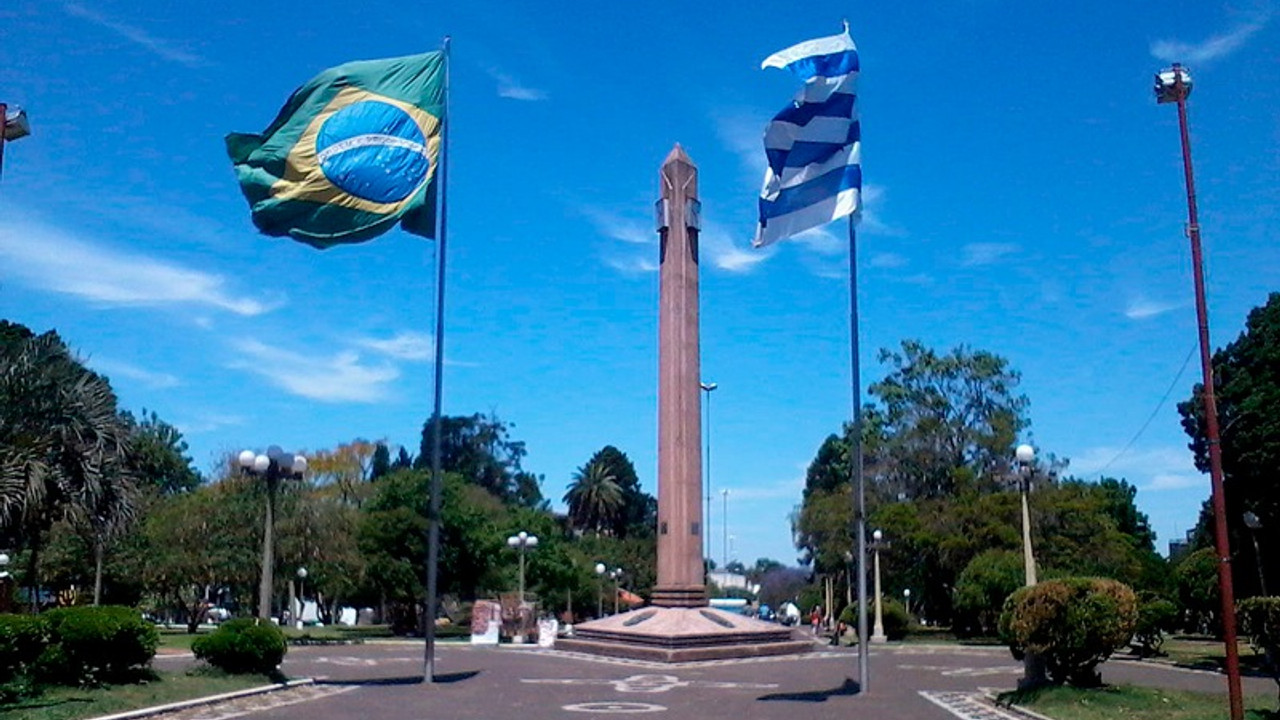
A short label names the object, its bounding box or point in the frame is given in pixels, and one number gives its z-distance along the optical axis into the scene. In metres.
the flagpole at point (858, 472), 17.20
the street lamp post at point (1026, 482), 18.16
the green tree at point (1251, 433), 25.80
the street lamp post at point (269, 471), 19.67
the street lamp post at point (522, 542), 36.81
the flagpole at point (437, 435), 19.20
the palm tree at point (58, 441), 19.56
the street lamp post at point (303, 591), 43.24
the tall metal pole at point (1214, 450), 11.36
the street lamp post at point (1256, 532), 24.84
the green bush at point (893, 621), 43.25
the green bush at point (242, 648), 18.75
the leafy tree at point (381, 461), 75.62
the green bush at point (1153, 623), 26.22
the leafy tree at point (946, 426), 48.91
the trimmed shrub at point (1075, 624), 16.06
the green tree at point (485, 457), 94.81
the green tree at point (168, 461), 58.19
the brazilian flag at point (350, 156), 16.81
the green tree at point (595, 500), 96.12
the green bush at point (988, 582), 39.41
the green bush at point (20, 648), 15.38
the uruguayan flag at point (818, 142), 16.72
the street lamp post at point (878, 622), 40.88
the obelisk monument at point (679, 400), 31.36
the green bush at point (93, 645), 16.16
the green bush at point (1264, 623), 12.65
